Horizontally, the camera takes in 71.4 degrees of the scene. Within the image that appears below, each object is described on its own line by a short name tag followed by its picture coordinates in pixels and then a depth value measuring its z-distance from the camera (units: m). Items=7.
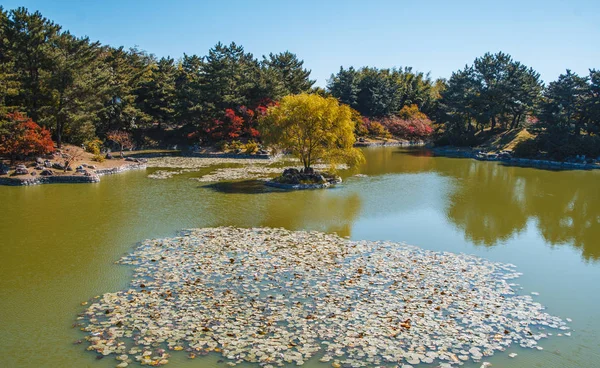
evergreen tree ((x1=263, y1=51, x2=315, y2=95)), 61.62
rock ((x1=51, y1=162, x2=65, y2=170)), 30.83
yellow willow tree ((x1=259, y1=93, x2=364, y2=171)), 27.69
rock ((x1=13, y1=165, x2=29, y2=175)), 28.84
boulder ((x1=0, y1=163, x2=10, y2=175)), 29.07
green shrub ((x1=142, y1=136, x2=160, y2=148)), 54.22
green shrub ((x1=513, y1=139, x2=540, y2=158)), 43.81
